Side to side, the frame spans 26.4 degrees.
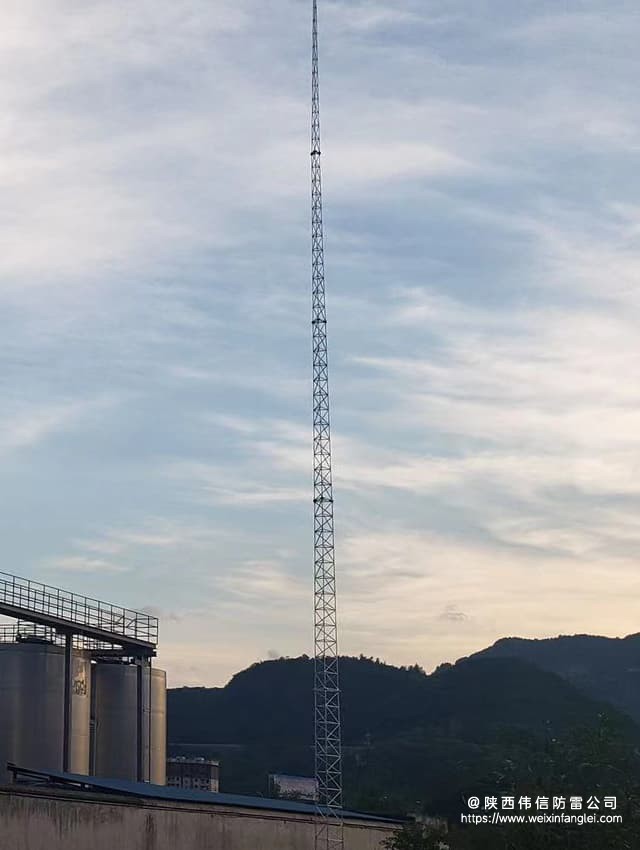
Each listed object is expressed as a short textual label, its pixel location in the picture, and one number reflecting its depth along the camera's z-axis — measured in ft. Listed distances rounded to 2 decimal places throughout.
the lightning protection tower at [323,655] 260.62
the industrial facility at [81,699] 284.20
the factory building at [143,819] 199.62
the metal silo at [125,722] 314.14
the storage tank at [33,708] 281.54
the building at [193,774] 561.43
